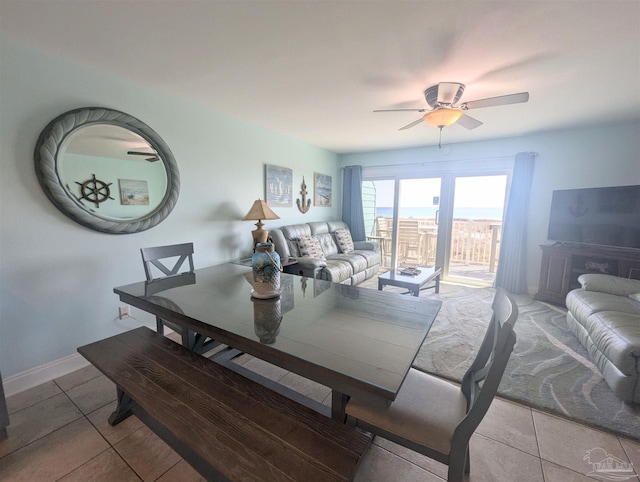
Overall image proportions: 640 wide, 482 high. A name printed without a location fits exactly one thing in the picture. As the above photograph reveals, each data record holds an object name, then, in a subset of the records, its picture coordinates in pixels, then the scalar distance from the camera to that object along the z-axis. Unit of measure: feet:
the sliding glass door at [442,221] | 14.24
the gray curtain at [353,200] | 16.88
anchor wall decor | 14.39
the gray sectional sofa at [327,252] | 11.13
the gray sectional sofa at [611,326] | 5.42
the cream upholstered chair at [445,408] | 2.88
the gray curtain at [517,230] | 12.34
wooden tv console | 9.68
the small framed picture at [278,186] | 12.19
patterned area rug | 5.45
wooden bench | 2.86
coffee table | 10.14
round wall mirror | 6.12
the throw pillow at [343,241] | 15.05
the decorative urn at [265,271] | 4.91
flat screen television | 9.78
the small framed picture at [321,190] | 15.56
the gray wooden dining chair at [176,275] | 6.04
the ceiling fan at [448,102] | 6.72
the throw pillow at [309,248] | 12.31
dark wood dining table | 3.00
